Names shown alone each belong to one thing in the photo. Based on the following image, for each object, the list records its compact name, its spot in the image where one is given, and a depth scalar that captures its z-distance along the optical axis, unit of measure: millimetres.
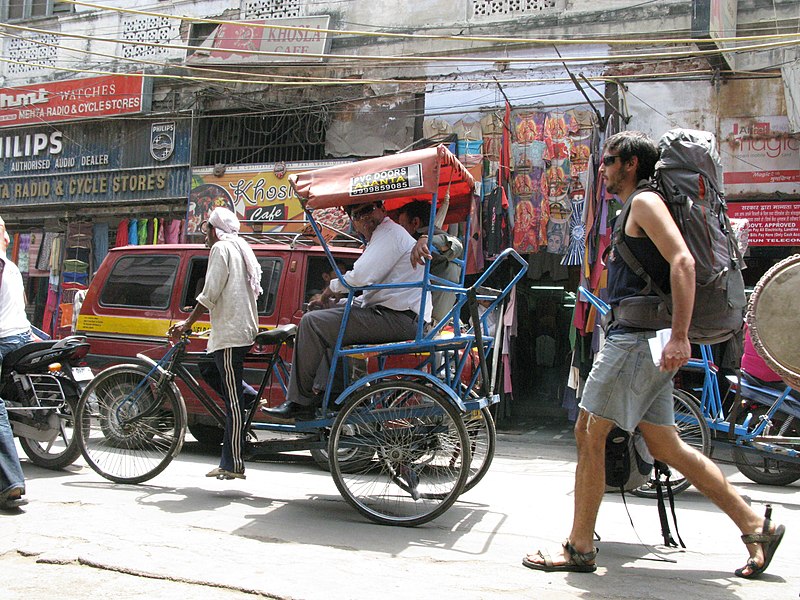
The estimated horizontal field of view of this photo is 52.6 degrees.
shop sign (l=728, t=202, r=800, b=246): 9906
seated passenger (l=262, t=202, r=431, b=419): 5000
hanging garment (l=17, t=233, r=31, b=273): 15156
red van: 7188
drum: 3885
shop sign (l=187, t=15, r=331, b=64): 12883
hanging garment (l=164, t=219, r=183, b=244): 13539
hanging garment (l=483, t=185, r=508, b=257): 10445
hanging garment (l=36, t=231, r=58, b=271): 14891
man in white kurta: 5293
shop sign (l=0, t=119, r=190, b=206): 14047
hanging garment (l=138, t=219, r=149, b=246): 13922
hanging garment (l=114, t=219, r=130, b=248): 14016
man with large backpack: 3650
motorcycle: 5973
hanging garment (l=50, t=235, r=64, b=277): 14664
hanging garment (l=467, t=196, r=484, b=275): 10438
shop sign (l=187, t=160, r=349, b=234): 12617
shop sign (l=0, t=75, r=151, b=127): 14281
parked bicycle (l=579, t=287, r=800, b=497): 5949
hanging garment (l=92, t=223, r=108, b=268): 14461
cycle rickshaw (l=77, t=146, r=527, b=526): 4707
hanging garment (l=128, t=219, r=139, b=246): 13992
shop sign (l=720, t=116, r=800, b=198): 10039
